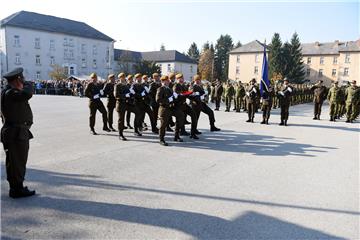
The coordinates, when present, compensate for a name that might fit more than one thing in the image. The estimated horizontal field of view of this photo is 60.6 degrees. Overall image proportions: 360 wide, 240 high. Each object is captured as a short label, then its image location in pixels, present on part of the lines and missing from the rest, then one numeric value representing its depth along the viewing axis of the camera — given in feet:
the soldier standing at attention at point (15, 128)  15.76
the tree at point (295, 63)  237.31
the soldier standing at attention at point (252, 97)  47.44
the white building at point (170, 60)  264.72
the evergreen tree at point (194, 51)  367.45
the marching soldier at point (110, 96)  36.23
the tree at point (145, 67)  208.09
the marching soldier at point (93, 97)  33.91
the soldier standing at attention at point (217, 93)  67.05
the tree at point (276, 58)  238.48
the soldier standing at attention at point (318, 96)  54.13
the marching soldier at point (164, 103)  29.12
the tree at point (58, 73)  164.96
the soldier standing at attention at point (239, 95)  64.41
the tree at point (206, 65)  298.25
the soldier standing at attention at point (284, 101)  47.09
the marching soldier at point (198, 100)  36.73
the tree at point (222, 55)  316.27
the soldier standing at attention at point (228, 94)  65.67
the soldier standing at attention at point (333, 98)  54.20
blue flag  47.37
